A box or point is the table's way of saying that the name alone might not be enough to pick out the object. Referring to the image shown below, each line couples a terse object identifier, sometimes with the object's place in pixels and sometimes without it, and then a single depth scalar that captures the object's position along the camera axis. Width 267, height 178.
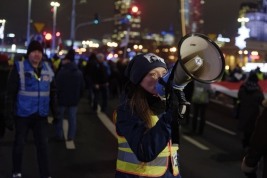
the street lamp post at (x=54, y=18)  35.00
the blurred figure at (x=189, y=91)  13.46
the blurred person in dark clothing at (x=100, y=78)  16.05
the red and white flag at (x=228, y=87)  15.16
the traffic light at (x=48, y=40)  20.41
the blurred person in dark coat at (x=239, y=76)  20.90
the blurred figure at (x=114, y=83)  22.56
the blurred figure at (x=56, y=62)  17.54
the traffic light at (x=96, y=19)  30.96
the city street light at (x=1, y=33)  31.67
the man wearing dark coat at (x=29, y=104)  6.32
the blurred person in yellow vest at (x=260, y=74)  20.40
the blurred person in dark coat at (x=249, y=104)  10.16
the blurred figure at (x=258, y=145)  3.80
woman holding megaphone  2.84
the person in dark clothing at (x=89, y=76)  17.92
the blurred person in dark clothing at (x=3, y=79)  9.02
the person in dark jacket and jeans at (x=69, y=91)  10.31
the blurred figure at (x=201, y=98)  12.61
